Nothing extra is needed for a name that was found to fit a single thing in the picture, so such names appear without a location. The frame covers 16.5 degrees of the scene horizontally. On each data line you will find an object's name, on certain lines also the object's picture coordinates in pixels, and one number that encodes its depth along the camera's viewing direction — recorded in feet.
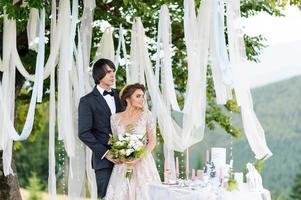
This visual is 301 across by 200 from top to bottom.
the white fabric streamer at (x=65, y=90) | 31.82
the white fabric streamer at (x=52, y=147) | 32.75
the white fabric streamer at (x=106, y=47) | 35.04
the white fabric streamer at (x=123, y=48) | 34.43
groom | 25.68
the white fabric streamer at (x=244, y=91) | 28.40
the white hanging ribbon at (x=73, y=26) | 31.45
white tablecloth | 22.87
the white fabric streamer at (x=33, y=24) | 32.57
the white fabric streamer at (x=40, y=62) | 31.67
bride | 25.67
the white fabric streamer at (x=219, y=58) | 28.06
